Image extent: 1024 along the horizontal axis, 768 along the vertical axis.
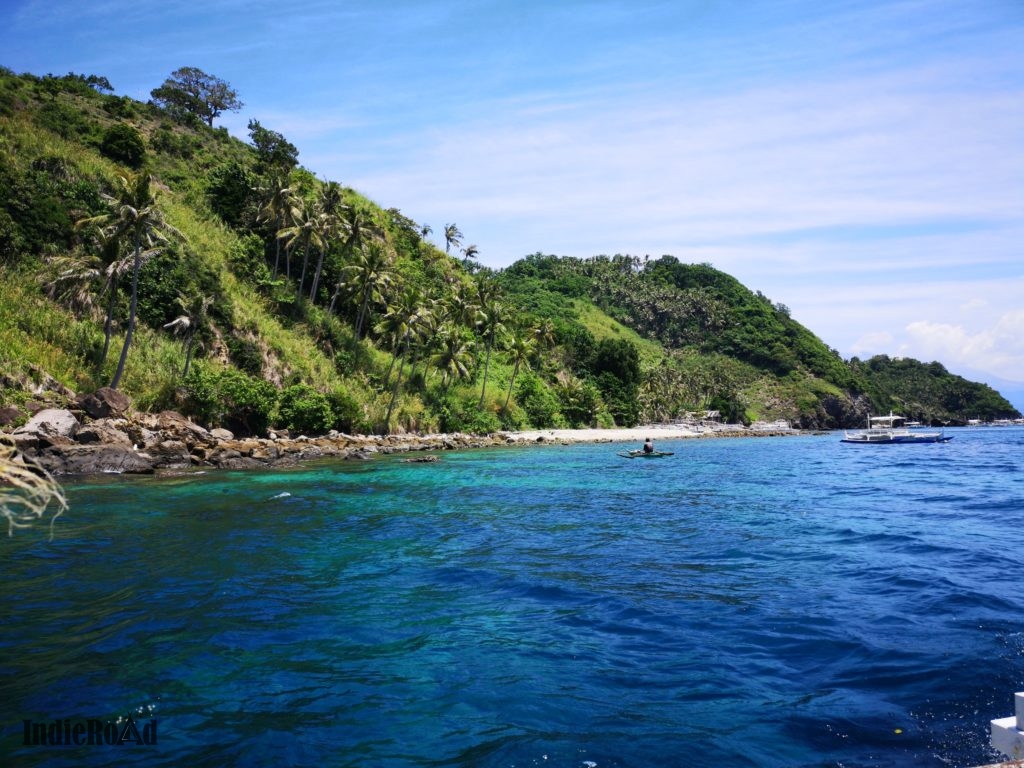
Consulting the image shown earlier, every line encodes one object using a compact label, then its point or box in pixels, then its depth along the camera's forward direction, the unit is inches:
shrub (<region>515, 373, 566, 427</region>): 3038.9
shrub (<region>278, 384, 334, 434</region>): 1827.0
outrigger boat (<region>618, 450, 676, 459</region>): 1801.8
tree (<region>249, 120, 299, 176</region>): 2760.8
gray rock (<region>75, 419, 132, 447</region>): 1210.0
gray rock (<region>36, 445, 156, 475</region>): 1117.1
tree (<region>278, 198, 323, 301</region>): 2206.0
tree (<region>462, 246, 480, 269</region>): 4538.6
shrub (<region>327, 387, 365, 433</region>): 1980.8
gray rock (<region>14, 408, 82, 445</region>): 1141.7
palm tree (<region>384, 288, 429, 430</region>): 2214.6
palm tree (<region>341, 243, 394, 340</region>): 2284.7
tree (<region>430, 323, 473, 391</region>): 2402.8
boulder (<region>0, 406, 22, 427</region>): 1151.3
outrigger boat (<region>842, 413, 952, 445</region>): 2736.2
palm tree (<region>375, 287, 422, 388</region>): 2215.8
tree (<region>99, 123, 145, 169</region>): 2193.7
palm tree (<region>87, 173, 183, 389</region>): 1416.1
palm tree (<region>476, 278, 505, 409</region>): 2832.2
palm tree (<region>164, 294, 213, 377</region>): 1678.2
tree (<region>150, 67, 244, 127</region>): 3348.9
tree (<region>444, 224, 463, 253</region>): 4439.0
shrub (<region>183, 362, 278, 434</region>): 1608.0
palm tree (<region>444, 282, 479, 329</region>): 2706.7
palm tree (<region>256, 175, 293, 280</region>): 2250.2
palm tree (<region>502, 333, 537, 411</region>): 2807.6
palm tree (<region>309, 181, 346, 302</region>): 2301.9
